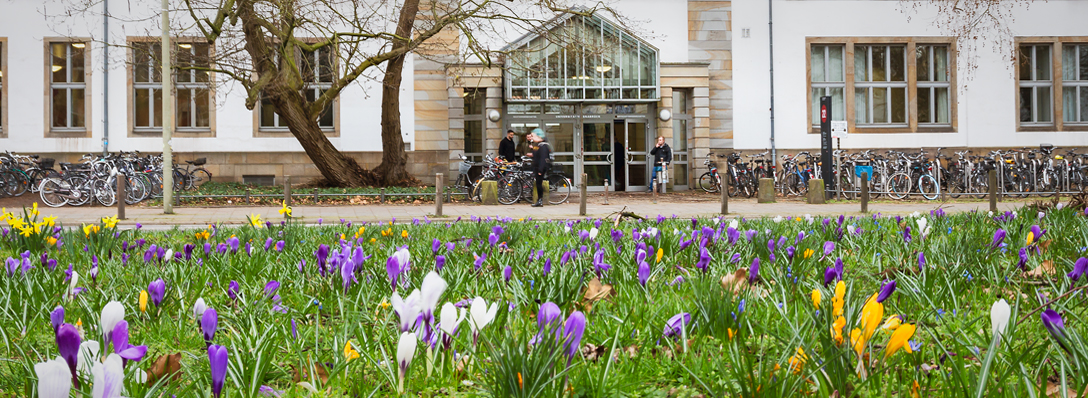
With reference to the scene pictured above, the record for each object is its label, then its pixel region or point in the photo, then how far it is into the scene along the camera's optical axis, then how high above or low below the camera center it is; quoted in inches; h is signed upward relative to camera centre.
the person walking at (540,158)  713.6 +42.2
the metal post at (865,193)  569.6 +8.0
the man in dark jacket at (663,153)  907.4 +57.8
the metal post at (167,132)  587.5 +55.2
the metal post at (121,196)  534.4 +8.6
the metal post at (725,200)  564.7 +3.7
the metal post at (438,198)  556.7 +6.3
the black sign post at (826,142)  785.6 +60.1
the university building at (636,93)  914.7 +132.1
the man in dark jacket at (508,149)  864.8 +60.6
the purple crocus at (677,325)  62.8 -9.2
